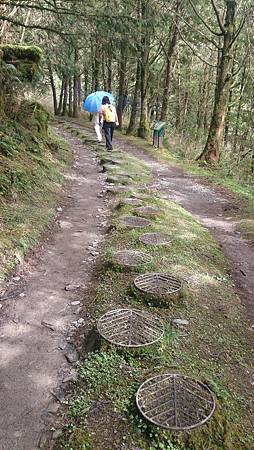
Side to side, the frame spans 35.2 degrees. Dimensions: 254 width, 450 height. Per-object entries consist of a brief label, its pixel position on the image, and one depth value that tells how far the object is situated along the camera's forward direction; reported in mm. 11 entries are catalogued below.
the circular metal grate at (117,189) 9008
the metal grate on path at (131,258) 5293
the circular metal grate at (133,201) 7950
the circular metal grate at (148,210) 7365
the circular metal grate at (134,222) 6780
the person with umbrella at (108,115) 13227
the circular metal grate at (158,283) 4562
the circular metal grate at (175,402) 2799
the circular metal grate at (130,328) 3682
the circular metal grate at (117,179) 9969
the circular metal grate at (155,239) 6074
